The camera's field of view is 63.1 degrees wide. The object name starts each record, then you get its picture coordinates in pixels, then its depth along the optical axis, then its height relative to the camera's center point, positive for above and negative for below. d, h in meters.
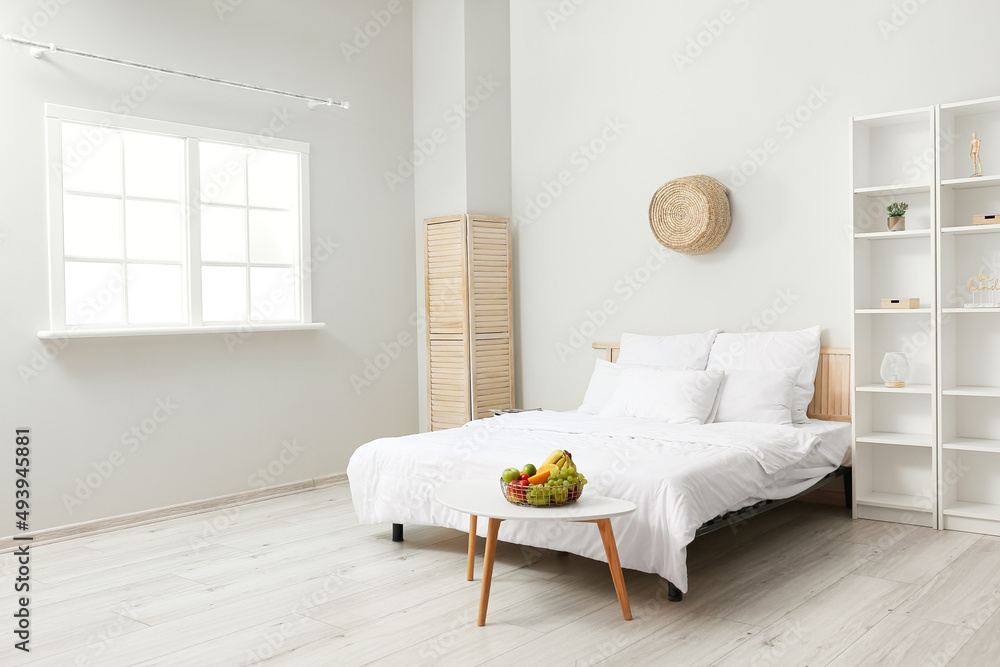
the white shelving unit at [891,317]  4.19 +0.01
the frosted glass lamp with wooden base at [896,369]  4.12 -0.26
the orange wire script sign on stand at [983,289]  3.96 +0.14
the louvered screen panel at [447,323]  5.59 +0.01
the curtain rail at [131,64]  3.98 +1.40
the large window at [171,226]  4.20 +0.57
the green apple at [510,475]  2.88 -0.54
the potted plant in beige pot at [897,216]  4.14 +0.52
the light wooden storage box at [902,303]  4.07 +0.08
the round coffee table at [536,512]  2.74 -0.65
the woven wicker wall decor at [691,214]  4.84 +0.65
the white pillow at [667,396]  4.27 -0.40
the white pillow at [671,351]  4.77 -0.18
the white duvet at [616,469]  3.05 -0.62
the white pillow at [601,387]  4.82 -0.39
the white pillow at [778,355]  4.44 -0.19
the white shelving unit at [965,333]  3.97 -0.08
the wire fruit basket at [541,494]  2.81 -0.60
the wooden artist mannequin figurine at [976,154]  3.98 +0.80
